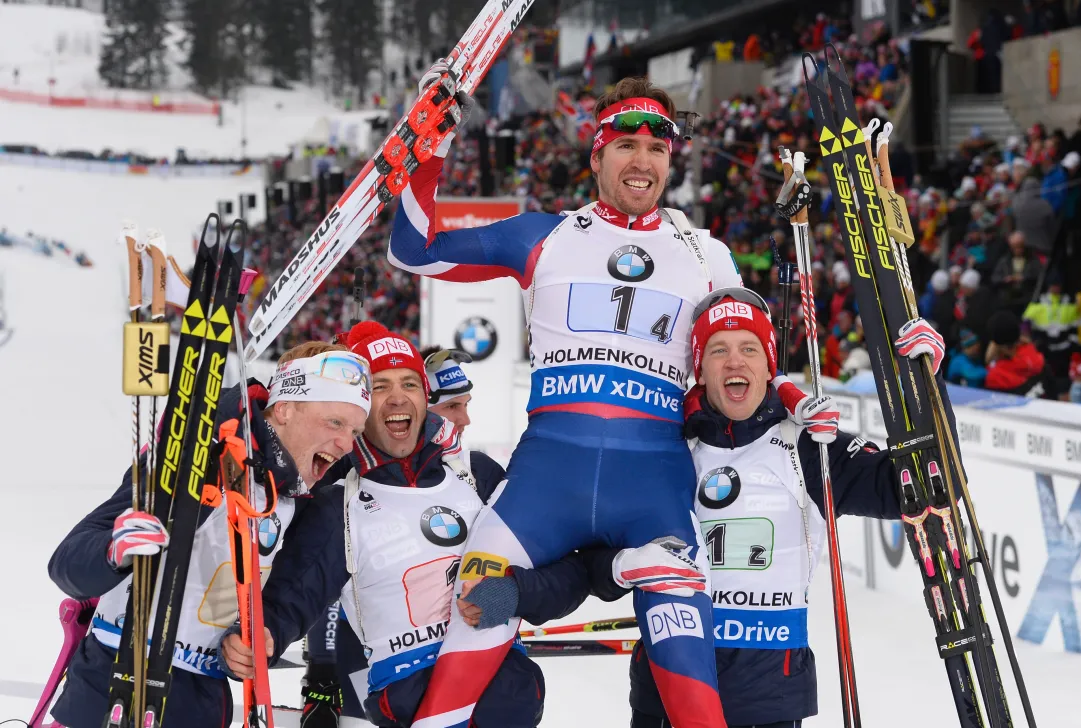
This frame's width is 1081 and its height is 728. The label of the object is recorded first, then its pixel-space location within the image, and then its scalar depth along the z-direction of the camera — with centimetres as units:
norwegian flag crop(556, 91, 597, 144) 1814
